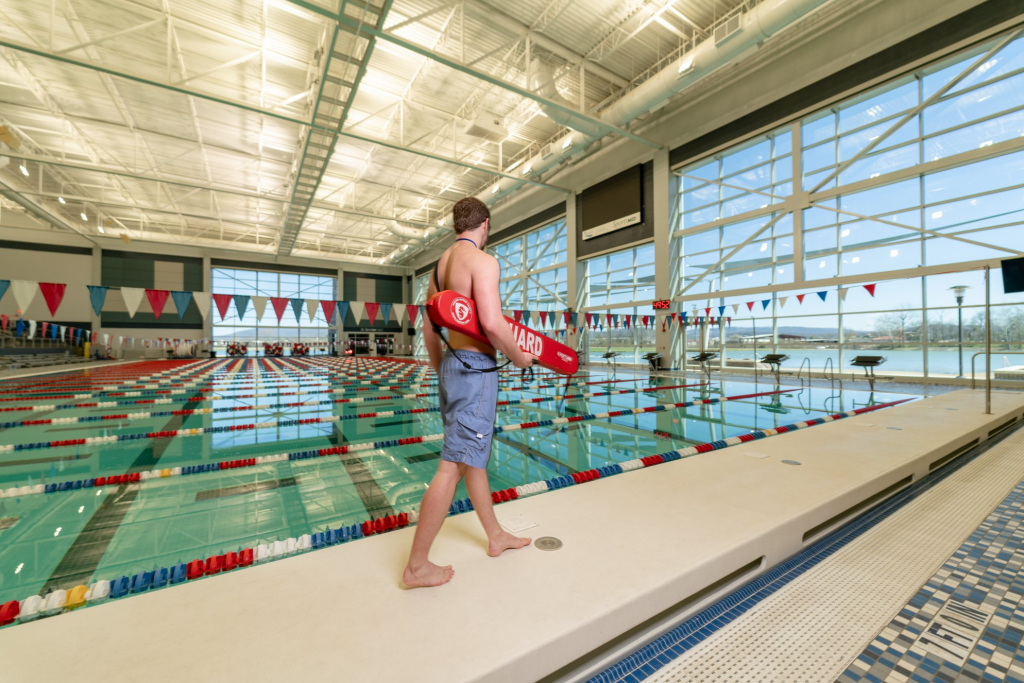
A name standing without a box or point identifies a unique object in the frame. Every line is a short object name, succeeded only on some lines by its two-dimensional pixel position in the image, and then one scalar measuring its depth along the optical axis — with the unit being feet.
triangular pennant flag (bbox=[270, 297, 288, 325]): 39.32
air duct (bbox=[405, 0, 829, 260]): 23.39
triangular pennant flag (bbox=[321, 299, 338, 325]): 38.86
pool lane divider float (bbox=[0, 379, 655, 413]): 19.17
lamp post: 24.72
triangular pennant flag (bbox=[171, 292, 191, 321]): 36.86
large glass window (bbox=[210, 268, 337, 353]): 79.36
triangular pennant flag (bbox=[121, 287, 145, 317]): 33.65
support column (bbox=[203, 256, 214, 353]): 76.33
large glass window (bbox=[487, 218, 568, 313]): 56.18
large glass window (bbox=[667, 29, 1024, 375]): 25.70
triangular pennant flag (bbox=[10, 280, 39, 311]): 30.66
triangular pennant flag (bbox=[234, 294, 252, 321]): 37.65
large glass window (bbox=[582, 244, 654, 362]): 45.24
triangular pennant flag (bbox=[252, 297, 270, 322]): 38.52
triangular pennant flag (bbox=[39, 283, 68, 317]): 31.48
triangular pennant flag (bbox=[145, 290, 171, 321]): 35.24
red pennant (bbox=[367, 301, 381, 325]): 41.52
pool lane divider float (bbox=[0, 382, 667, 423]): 15.52
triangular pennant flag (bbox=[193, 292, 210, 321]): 36.08
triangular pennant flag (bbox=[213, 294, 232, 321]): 36.51
